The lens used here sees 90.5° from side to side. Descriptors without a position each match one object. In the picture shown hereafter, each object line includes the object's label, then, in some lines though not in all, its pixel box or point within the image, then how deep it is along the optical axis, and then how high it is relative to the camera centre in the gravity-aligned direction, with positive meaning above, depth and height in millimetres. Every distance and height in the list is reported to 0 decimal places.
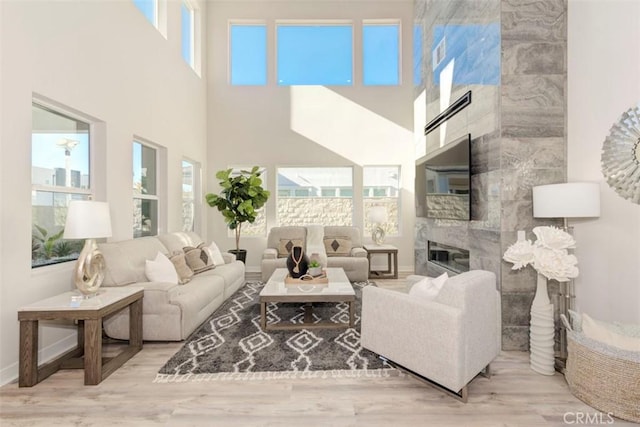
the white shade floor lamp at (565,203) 2271 +62
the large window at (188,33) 5581 +3272
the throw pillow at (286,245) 5570 -599
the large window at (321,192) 6461 +395
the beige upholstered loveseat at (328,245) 5148 -601
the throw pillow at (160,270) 3213 -610
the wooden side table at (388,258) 5469 -847
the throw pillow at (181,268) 3542 -651
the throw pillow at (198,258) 4031 -618
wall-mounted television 3234 +355
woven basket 1816 -994
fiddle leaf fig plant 5652 +238
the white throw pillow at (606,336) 1930 -782
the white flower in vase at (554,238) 2314 -195
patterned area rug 2389 -1205
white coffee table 3066 -821
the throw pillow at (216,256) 4562 -651
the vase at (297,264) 3611 -604
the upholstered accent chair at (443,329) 1912 -767
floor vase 2373 -924
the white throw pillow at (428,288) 2145 -537
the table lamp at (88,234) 2334 -168
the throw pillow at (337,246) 5608 -618
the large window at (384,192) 6434 +395
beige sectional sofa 2865 -821
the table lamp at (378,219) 5867 -141
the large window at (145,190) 4219 +302
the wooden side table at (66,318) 2164 -832
